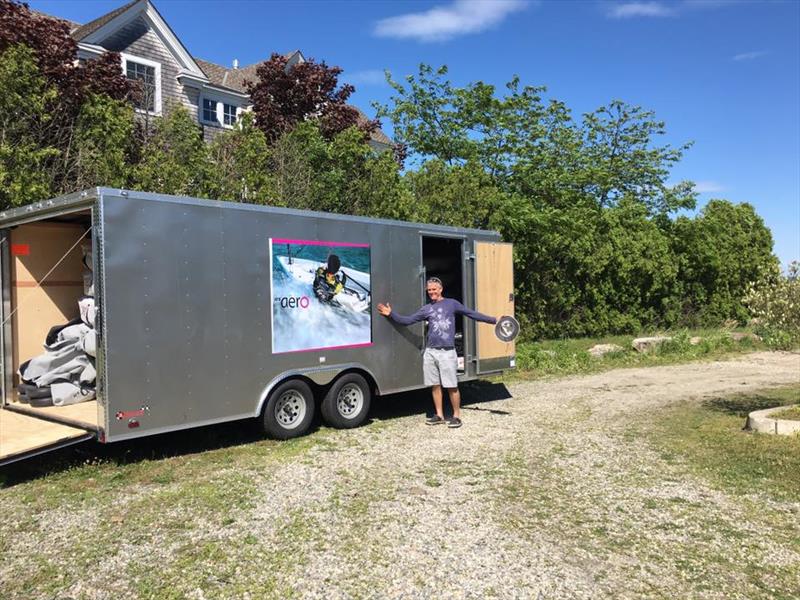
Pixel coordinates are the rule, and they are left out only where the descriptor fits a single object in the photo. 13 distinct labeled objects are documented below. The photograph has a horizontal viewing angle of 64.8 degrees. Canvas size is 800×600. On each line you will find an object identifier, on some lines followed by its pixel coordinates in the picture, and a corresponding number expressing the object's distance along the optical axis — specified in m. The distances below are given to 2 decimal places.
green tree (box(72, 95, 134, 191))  9.96
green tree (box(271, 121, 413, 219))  13.63
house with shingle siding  18.97
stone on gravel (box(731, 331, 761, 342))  18.33
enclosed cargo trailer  5.78
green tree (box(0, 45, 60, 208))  8.85
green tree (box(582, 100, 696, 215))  30.02
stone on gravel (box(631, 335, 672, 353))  16.39
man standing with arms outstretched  8.21
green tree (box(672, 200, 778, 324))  21.34
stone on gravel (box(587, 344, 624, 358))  15.59
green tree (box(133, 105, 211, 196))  10.55
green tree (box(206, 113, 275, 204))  12.05
